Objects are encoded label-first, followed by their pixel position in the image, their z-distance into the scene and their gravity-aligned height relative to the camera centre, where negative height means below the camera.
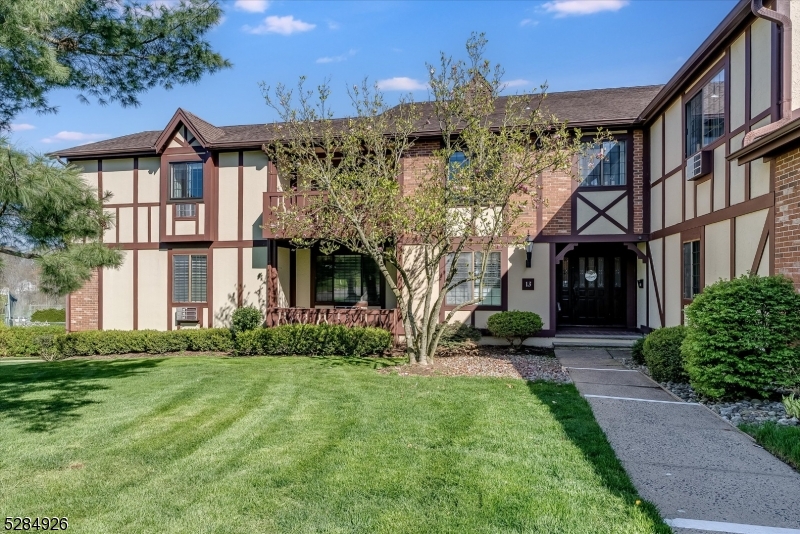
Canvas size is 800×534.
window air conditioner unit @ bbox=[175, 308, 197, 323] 13.65 -1.31
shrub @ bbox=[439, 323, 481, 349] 11.91 -1.66
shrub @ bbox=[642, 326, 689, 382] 7.31 -1.36
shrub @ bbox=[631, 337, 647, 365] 9.06 -1.57
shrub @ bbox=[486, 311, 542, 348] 11.23 -1.29
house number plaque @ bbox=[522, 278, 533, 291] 12.08 -0.33
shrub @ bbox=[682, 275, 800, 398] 5.72 -0.82
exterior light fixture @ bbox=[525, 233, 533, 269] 11.78 +0.51
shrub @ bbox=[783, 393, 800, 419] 5.01 -1.45
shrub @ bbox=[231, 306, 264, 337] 12.63 -1.34
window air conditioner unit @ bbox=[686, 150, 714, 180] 8.27 +1.94
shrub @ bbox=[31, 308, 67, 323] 25.66 -2.56
